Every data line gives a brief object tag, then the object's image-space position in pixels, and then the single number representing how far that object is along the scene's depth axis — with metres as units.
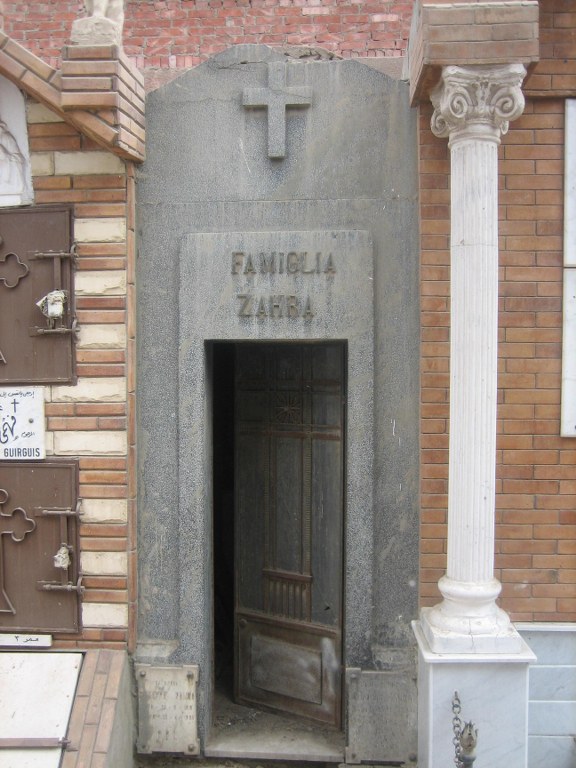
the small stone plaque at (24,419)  3.97
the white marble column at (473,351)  3.37
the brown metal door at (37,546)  3.96
